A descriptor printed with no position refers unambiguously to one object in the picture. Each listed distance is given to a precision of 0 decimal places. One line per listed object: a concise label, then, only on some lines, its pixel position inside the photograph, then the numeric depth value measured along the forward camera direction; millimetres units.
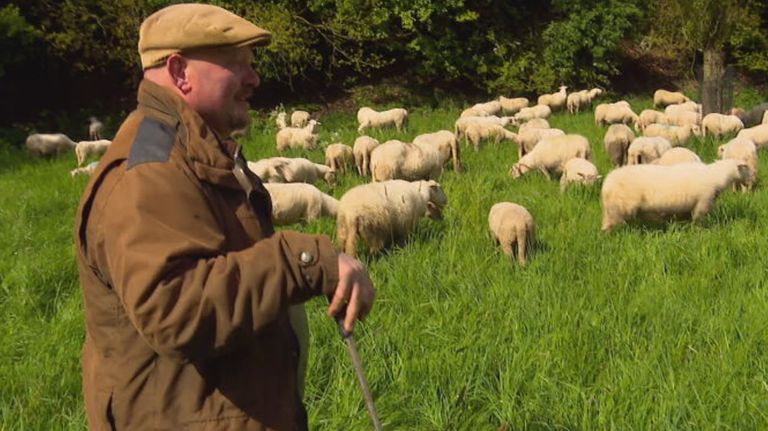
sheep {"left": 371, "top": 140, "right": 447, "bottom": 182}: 10781
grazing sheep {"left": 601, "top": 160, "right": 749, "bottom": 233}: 7742
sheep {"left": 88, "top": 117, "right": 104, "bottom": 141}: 17812
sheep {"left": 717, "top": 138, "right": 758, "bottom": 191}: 10328
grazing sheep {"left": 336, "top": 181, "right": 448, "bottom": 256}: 7176
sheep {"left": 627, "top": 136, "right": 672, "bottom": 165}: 11047
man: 1600
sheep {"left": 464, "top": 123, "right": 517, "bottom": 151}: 14883
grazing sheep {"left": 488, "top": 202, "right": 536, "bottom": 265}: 6648
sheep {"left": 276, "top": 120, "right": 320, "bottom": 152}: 14453
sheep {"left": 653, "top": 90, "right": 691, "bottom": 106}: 21547
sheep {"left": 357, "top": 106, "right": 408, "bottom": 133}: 17688
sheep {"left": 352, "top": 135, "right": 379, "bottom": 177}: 12219
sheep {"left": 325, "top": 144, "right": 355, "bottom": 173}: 12297
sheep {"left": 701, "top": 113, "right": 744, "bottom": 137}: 14266
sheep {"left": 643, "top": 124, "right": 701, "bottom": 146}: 12789
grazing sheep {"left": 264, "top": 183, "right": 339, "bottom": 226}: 8406
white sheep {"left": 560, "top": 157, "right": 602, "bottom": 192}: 9482
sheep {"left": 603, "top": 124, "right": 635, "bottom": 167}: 12031
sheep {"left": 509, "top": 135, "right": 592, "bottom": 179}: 11086
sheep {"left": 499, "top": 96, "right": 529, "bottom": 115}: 21484
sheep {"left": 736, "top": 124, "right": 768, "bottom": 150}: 12477
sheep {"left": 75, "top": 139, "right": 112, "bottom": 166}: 13999
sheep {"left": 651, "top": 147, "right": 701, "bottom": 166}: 9805
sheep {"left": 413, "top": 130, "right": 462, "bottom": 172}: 12656
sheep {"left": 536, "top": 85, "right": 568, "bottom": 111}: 21625
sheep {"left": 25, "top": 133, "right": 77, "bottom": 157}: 15617
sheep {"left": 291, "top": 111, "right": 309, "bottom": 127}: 18625
